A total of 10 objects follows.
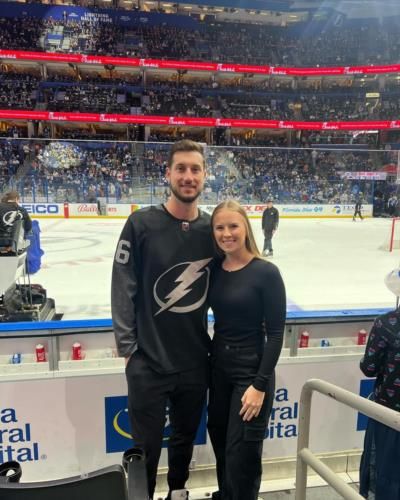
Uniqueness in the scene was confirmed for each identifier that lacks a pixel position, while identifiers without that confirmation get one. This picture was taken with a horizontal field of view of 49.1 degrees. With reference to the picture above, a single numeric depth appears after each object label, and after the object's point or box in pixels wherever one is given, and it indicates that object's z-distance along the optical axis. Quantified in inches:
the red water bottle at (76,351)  84.0
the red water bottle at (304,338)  92.4
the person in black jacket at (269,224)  366.3
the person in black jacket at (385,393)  61.0
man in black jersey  63.3
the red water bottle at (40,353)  82.8
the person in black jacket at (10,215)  198.6
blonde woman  60.9
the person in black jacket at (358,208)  676.7
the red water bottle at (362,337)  95.7
